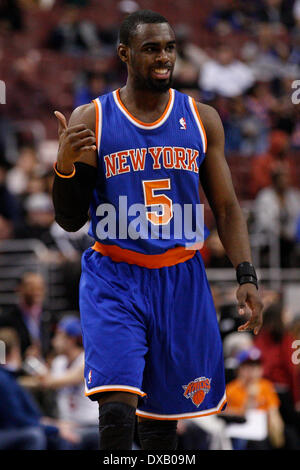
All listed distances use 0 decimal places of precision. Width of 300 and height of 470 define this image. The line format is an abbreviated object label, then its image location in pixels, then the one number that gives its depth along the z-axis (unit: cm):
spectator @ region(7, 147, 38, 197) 1120
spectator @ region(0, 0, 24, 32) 1441
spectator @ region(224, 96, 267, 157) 1318
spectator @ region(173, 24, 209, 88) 1341
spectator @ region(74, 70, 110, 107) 1313
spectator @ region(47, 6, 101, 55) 1452
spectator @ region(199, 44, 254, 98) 1401
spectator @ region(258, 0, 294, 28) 1608
